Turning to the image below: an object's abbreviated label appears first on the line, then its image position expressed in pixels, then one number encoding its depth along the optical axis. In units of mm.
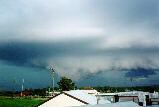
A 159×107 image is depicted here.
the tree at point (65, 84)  104188
